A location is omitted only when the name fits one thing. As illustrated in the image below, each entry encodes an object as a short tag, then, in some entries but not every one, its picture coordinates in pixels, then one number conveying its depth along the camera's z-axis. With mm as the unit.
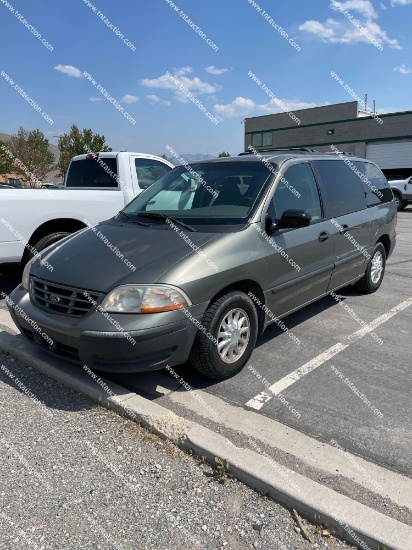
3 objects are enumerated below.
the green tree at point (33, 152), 42000
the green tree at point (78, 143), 39562
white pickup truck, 5137
